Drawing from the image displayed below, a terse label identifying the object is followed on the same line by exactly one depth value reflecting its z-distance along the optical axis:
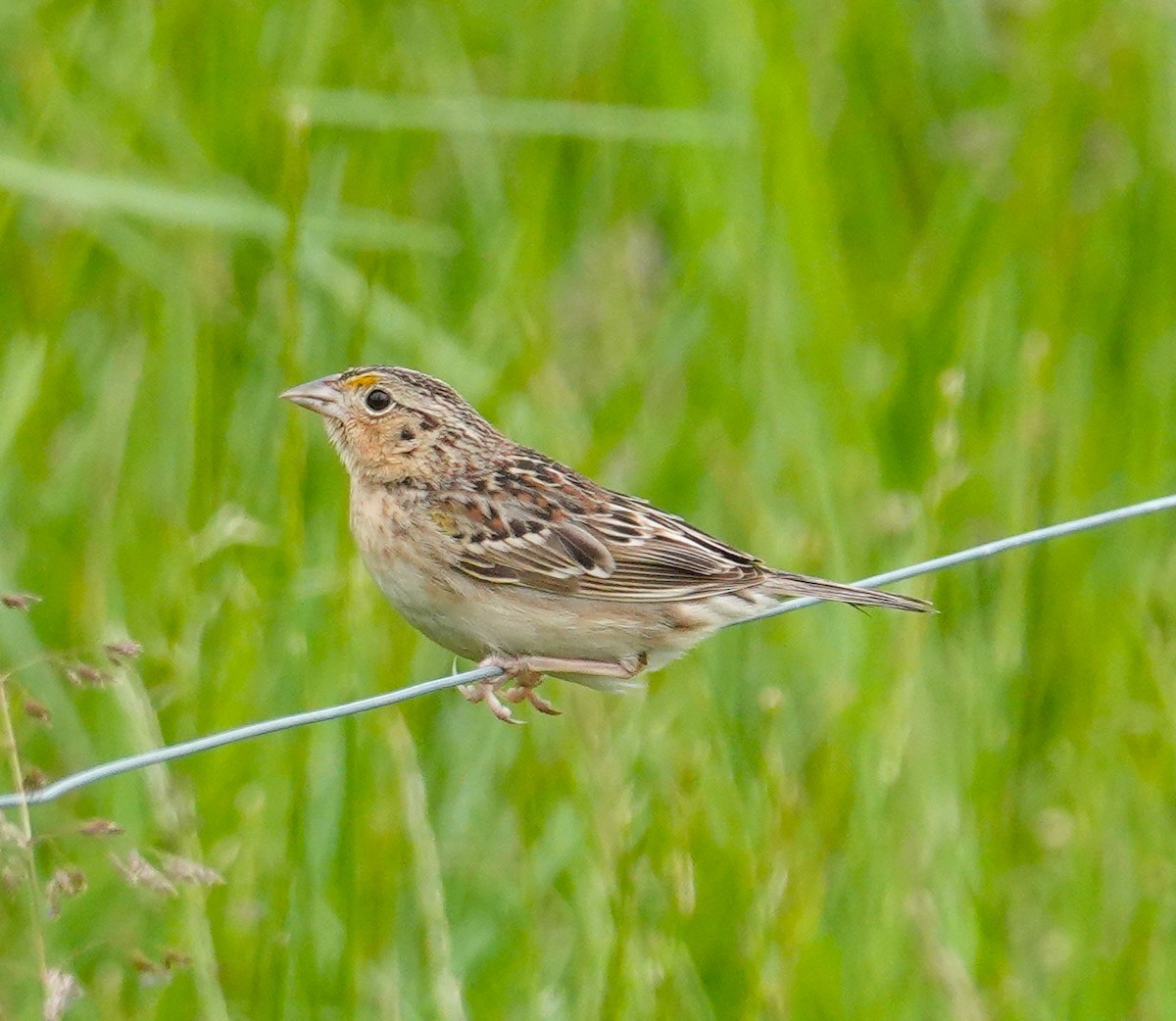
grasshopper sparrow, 9.19
